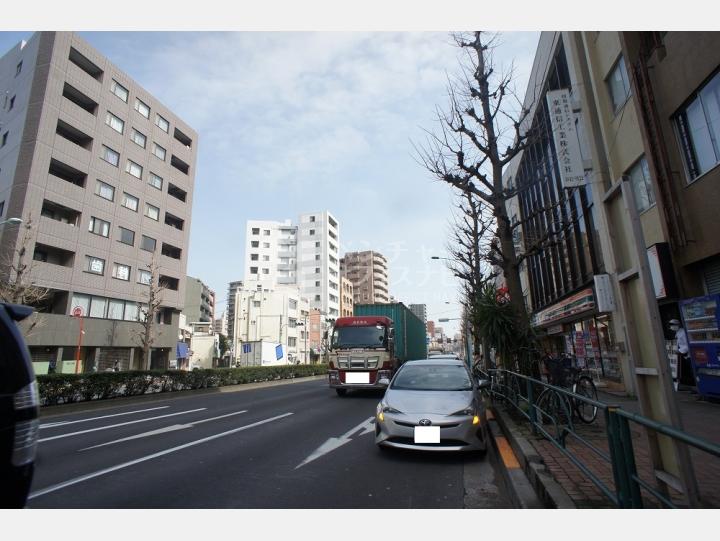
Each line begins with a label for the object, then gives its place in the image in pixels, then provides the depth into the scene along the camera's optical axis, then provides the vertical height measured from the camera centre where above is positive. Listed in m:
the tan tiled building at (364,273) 100.19 +21.55
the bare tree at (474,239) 18.00 +5.66
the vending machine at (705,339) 8.76 +0.22
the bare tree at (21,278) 21.31 +5.38
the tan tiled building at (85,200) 26.59 +12.38
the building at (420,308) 115.48 +14.31
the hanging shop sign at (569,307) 15.55 +2.05
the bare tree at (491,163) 9.05 +4.66
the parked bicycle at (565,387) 5.32 -0.61
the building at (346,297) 88.37 +14.05
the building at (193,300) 70.62 +11.43
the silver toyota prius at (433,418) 5.44 -0.82
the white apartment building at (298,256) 81.12 +21.27
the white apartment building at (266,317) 58.94 +6.66
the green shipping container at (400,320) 18.05 +1.80
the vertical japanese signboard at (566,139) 14.22 +7.61
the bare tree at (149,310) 27.41 +4.29
